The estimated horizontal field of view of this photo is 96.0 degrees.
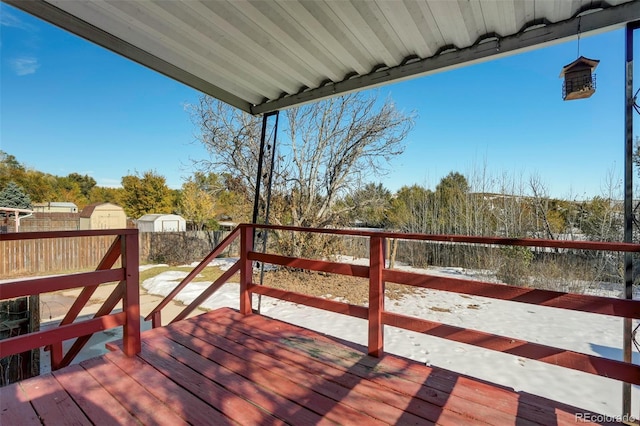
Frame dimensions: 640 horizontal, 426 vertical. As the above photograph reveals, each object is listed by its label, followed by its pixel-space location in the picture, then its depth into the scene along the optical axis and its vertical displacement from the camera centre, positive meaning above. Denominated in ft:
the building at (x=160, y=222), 49.01 -1.93
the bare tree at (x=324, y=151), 26.43 +5.74
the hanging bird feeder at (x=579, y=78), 5.91 +2.84
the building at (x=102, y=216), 39.37 -0.78
